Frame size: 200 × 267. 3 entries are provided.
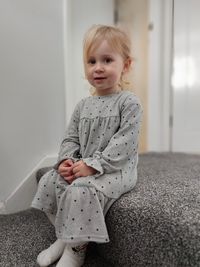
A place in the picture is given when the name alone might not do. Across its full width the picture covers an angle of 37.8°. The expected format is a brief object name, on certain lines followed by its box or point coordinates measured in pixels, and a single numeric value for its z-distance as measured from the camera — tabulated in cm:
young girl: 76
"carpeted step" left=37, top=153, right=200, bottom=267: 62
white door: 212
